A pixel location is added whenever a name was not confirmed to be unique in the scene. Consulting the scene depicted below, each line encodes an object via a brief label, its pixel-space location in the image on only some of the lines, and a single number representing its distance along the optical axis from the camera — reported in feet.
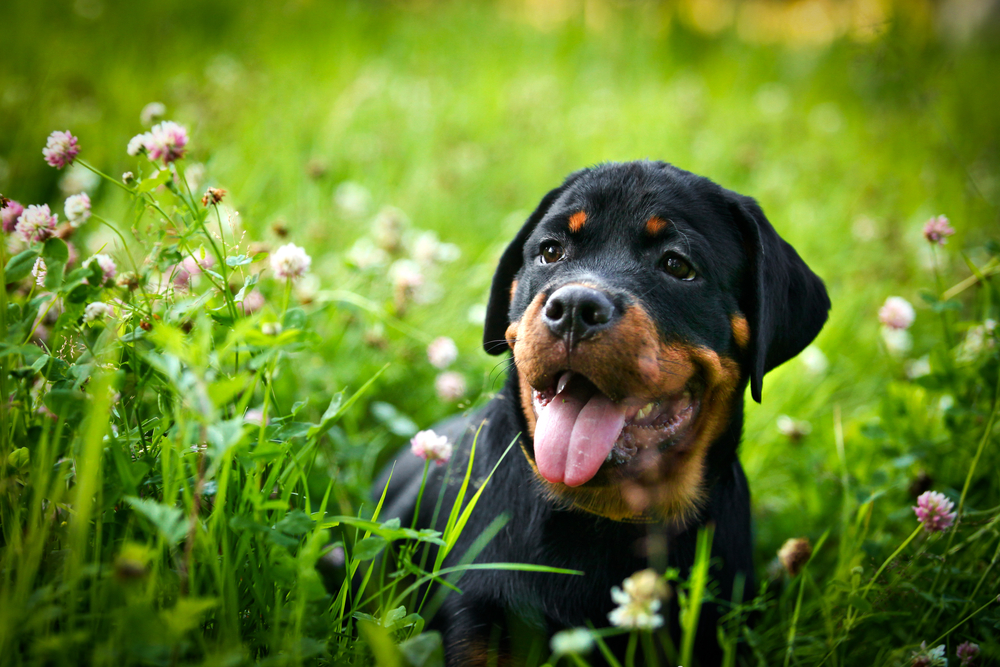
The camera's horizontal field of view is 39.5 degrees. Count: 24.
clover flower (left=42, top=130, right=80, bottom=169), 2.56
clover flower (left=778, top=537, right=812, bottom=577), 2.90
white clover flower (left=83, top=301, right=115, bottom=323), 2.51
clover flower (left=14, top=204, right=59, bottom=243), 2.51
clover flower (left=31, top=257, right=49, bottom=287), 2.57
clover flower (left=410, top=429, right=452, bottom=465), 2.58
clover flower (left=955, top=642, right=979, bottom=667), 2.62
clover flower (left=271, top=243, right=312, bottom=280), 2.62
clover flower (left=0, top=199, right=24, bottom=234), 2.61
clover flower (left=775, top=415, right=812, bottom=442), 3.34
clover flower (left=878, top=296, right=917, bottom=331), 3.04
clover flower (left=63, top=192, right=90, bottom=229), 2.58
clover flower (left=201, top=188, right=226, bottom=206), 2.60
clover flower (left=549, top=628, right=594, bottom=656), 2.14
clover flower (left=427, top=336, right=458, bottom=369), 3.20
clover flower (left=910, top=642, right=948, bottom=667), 2.54
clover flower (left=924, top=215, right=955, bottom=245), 2.89
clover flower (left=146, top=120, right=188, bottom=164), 2.52
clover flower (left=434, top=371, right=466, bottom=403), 3.26
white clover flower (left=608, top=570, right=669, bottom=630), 2.22
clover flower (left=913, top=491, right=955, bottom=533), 2.66
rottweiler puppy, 2.64
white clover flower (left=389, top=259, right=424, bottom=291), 3.29
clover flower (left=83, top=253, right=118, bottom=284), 2.54
